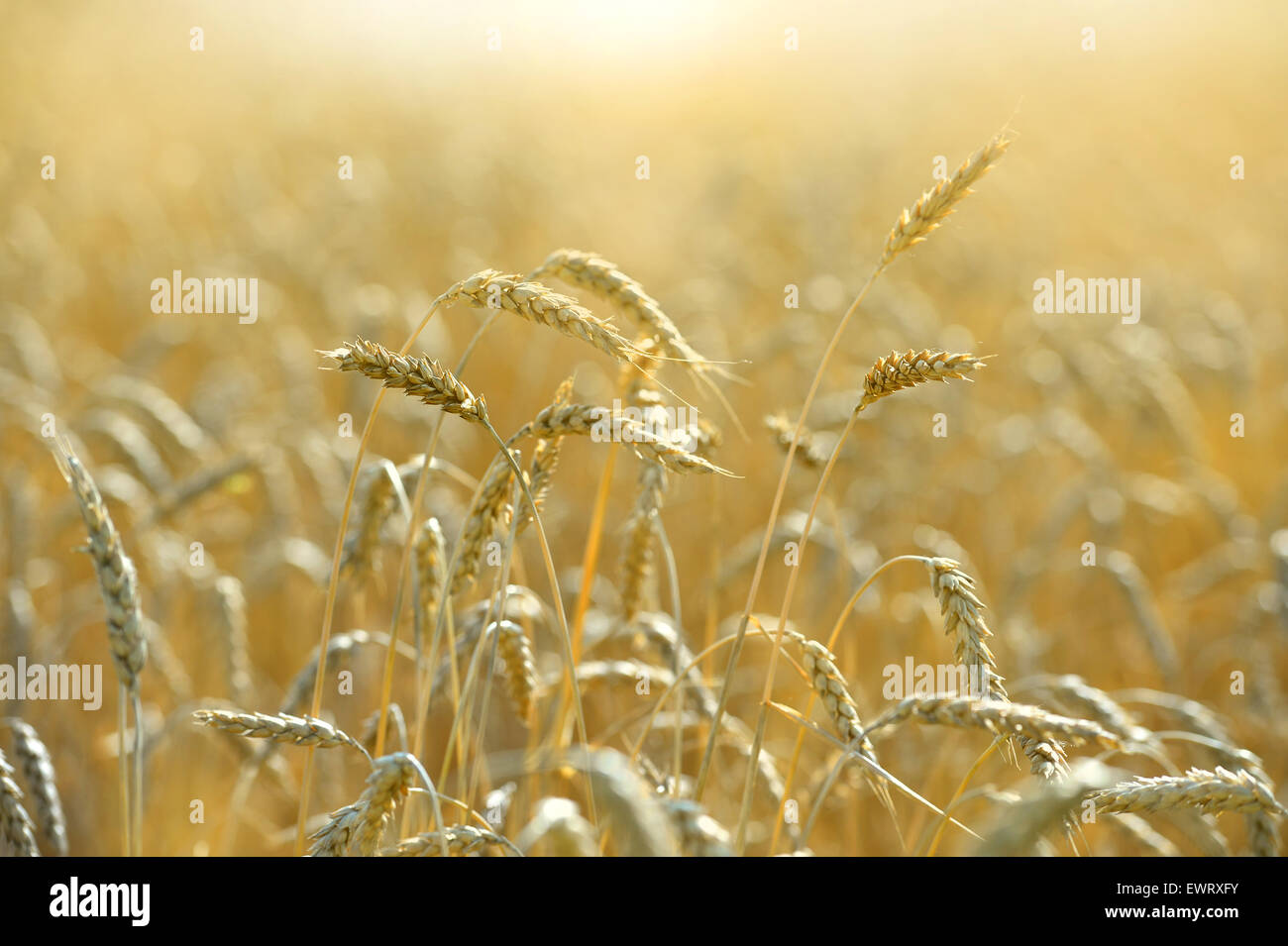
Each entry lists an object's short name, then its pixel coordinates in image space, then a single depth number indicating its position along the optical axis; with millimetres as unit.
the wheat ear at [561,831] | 1238
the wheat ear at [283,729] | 1379
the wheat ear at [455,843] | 1375
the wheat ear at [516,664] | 1521
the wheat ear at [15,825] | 1440
